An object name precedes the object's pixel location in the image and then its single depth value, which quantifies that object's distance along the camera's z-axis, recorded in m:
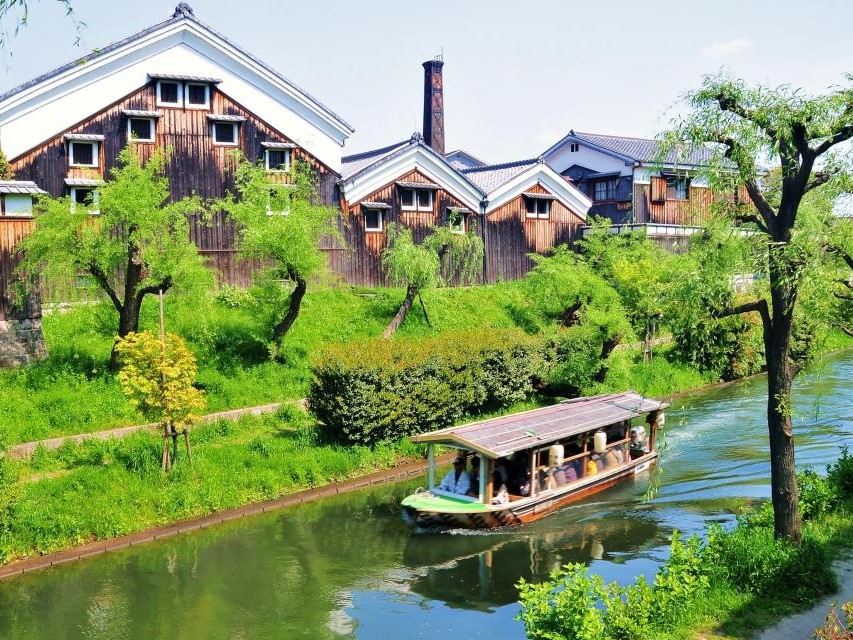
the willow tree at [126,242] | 19.16
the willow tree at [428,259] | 26.52
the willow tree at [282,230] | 22.25
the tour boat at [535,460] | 16.47
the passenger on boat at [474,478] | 17.02
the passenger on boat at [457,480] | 17.06
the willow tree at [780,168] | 11.38
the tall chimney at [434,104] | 40.00
